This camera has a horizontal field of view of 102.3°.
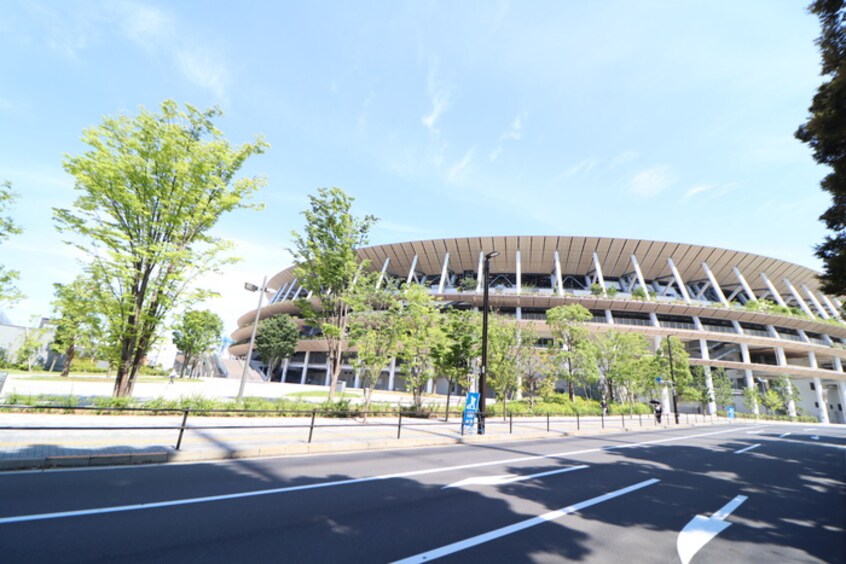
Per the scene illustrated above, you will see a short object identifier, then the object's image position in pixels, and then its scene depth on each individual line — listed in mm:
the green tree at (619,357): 31625
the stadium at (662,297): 45781
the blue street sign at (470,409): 13633
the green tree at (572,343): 30453
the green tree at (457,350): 19266
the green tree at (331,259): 18484
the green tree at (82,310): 12211
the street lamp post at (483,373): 14034
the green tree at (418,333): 17844
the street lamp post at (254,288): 18869
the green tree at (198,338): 45188
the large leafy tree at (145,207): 12336
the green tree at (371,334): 16672
